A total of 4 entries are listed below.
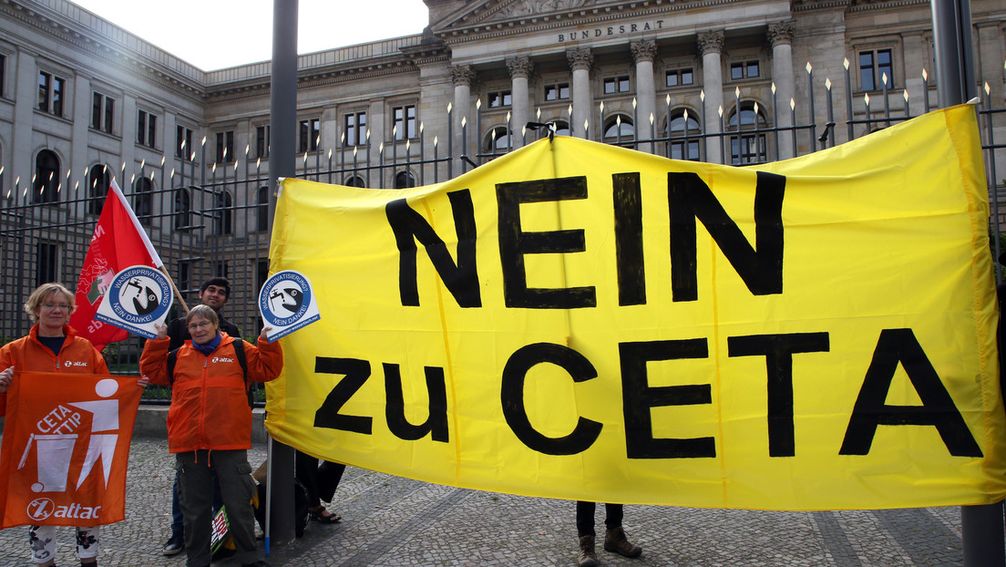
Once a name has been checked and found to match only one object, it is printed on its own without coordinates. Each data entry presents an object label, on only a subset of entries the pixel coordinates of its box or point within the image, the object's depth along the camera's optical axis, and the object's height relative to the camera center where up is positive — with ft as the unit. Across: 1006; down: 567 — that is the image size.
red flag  15.79 +1.69
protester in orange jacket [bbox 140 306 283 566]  13.58 -1.97
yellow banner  10.69 -0.27
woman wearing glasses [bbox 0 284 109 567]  13.25 -0.58
